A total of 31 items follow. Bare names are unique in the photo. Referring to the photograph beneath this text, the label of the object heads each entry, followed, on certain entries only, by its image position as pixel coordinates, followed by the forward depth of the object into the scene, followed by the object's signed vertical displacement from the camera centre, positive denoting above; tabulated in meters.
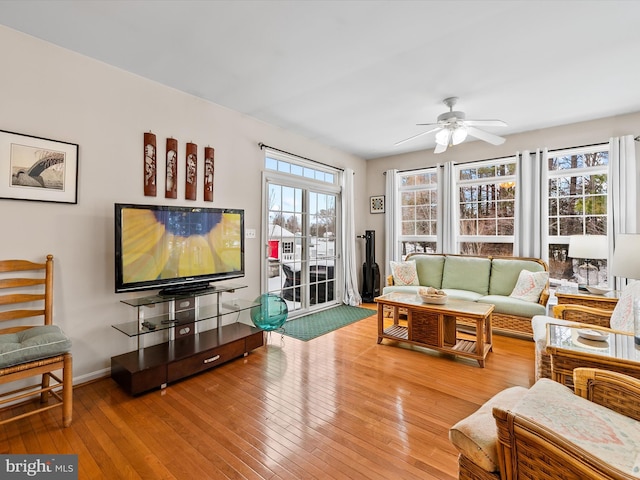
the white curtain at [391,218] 5.50 +0.40
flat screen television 2.53 -0.07
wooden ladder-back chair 1.76 -0.64
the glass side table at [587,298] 2.80 -0.56
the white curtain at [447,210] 4.84 +0.49
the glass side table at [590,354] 1.52 -0.61
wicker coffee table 2.85 -0.90
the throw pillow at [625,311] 2.07 -0.51
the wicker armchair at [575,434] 0.92 -0.69
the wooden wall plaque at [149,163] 2.83 +0.73
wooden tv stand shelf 2.34 -0.98
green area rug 3.80 -1.18
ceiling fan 3.21 +1.21
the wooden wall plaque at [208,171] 3.32 +0.76
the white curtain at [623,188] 3.54 +0.63
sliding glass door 4.17 -0.04
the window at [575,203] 3.90 +0.50
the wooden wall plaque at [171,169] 3.00 +0.72
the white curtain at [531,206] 4.10 +0.48
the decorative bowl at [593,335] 1.78 -0.58
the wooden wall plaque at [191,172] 3.15 +0.72
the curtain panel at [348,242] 5.31 -0.04
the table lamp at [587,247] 3.26 -0.07
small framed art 5.77 +0.71
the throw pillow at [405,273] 4.61 -0.52
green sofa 3.59 -0.61
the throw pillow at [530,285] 3.65 -0.56
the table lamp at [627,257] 2.46 -0.14
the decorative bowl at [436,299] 3.14 -0.62
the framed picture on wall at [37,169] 2.14 +0.54
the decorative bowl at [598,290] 3.12 -0.53
